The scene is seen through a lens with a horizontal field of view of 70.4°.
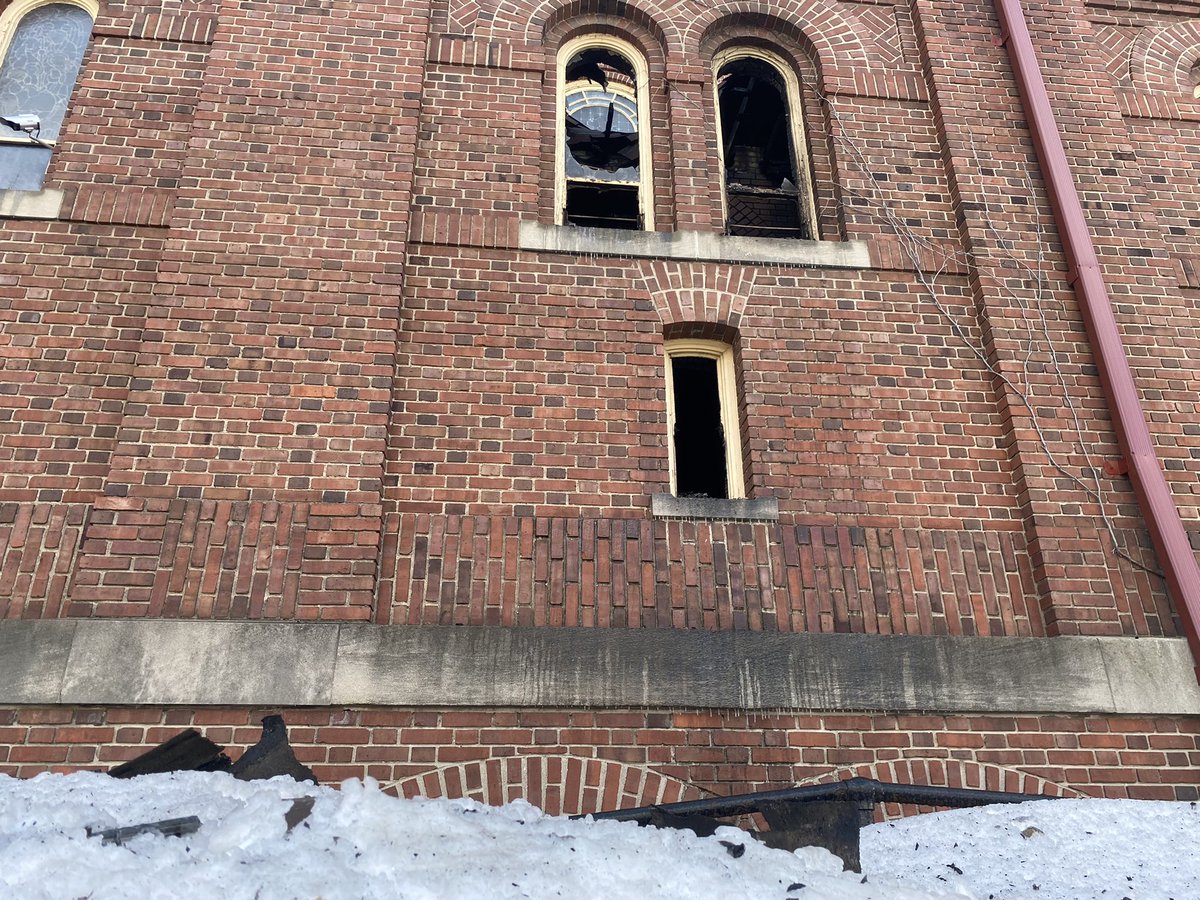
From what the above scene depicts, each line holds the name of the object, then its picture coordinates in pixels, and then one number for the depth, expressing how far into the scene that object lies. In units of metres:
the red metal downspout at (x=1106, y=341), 4.80
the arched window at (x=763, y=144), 6.35
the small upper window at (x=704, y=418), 5.37
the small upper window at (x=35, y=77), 5.70
